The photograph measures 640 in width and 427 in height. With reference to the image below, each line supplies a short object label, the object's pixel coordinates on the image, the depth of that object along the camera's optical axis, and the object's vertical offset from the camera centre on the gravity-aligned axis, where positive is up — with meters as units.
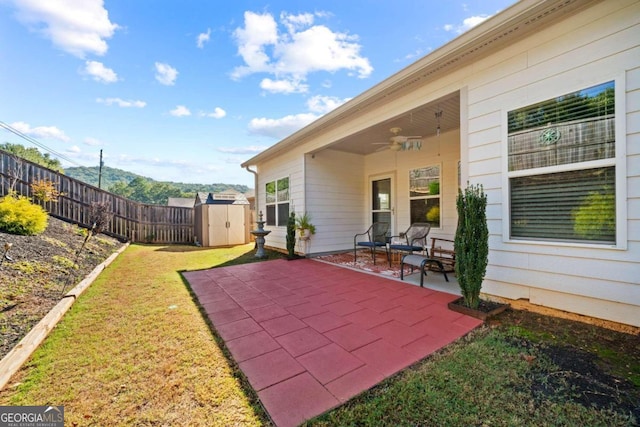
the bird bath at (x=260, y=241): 6.87 -0.80
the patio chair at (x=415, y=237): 4.87 -0.52
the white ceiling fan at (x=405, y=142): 5.11 +1.47
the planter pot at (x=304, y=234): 6.51 -0.55
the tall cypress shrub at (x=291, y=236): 6.50 -0.60
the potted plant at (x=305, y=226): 6.46 -0.35
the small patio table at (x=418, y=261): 3.65 -0.74
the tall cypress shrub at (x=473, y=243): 2.71 -0.32
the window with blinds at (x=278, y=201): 7.54 +0.35
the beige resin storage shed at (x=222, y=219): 9.89 -0.28
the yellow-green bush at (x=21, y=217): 4.36 -0.08
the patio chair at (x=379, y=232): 6.82 -0.53
